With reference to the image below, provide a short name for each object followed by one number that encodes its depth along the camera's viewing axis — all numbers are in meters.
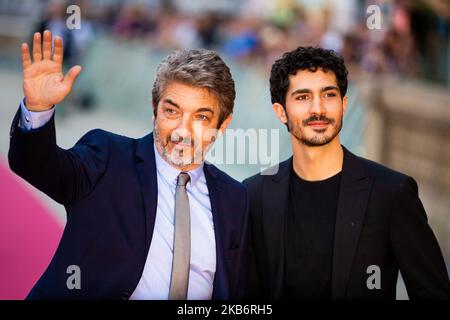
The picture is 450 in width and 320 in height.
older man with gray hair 5.12
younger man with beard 5.41
